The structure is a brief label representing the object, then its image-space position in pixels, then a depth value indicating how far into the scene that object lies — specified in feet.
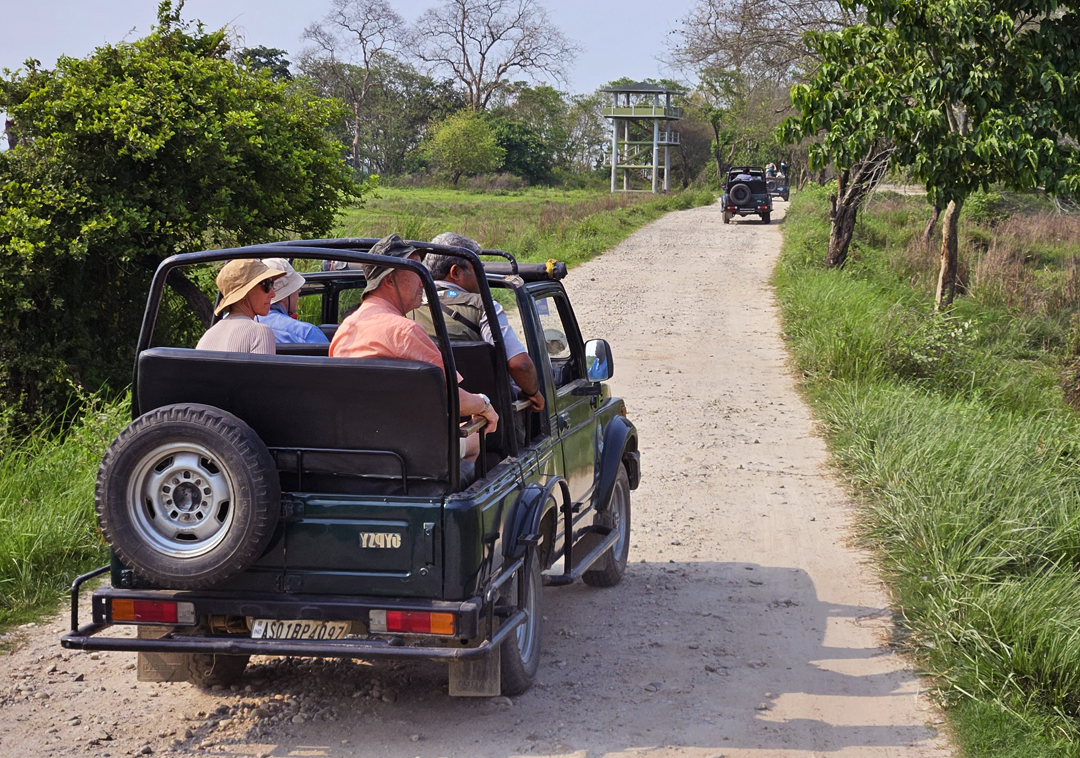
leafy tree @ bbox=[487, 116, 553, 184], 233.76
